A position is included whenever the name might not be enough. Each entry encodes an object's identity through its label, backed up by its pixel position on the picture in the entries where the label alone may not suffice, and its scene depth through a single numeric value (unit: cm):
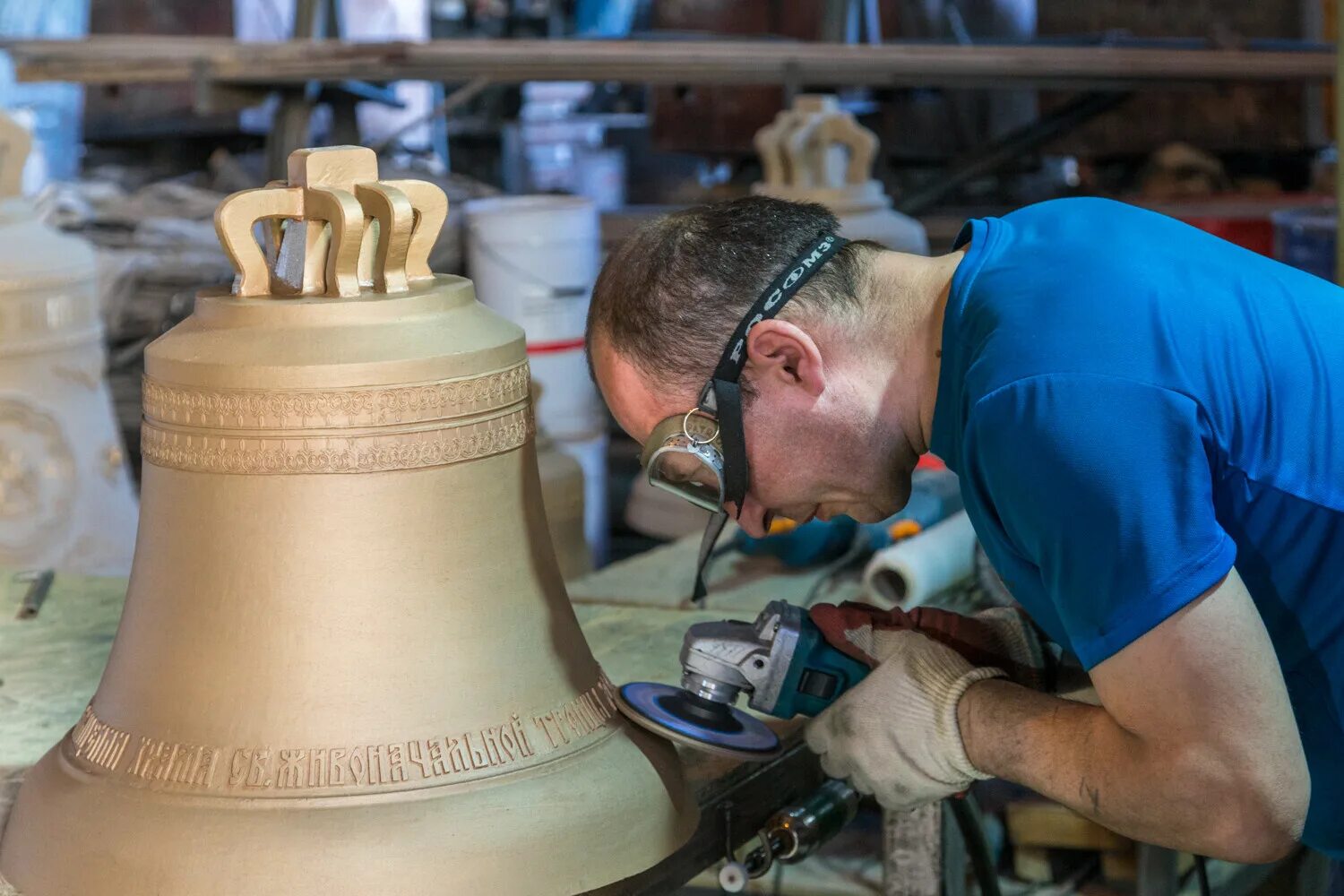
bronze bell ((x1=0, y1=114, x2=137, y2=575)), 260
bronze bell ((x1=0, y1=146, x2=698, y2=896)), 111
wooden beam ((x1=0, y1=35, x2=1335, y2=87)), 467
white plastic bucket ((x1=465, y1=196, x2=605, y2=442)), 378
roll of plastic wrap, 243
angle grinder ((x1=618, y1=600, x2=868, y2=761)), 128
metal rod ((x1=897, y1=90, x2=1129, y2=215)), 591
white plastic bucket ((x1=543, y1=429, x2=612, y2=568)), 394
